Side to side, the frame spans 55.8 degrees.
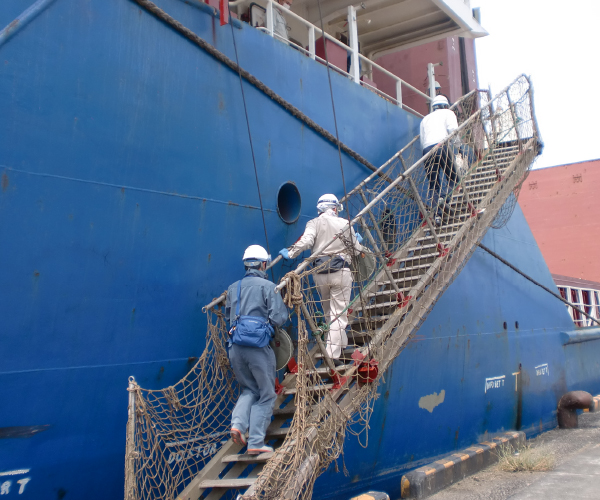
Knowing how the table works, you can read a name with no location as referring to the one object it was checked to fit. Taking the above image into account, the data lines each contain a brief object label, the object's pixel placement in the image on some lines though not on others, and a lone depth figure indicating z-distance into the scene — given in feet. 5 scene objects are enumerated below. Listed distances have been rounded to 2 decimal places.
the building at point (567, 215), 51.47
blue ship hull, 11.64
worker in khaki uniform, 14.58
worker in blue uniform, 12.30
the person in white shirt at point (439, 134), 21.48
